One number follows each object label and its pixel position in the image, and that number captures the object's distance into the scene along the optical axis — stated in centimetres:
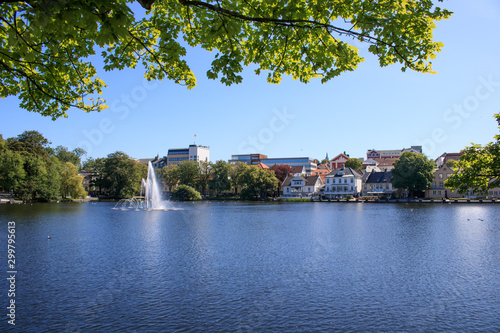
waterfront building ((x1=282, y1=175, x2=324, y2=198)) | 10800
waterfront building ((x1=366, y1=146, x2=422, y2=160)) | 16388
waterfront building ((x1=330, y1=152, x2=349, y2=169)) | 14538
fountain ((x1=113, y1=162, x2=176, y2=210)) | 5922
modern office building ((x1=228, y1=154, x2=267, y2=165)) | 16950
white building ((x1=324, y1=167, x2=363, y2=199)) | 10231
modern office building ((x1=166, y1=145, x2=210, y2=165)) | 15875
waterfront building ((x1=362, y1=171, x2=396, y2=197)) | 9950
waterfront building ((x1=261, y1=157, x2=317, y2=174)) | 16000
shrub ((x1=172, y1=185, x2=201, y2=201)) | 10138
